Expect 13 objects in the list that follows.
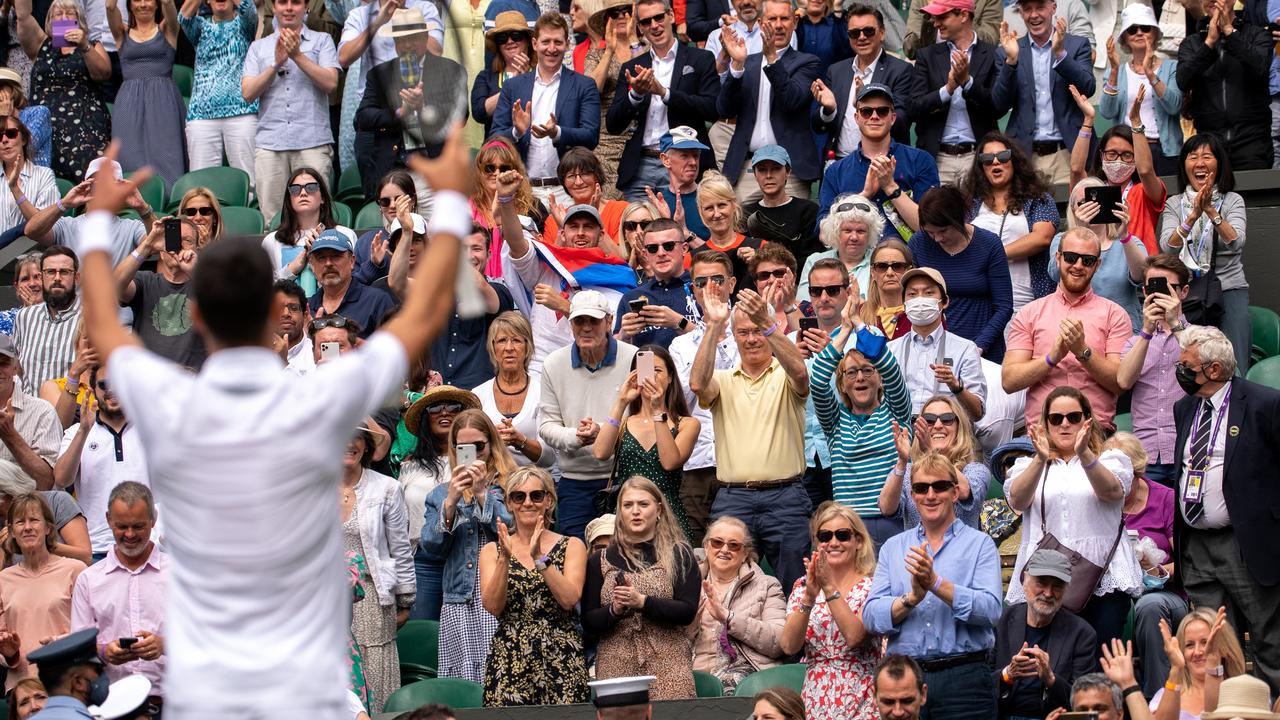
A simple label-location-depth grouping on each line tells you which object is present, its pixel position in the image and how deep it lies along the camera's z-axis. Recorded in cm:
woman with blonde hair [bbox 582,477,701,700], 1764
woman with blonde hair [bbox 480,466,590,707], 1750
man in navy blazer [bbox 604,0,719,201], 2695
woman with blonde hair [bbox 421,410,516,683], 1866
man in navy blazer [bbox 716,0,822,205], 2655
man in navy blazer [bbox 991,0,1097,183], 2628
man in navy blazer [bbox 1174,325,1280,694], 1908
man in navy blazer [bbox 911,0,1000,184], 2627
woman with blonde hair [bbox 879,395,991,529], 1891
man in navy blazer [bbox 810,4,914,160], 2656
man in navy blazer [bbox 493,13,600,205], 2666
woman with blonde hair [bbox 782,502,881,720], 1711
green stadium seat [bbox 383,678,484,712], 1773
